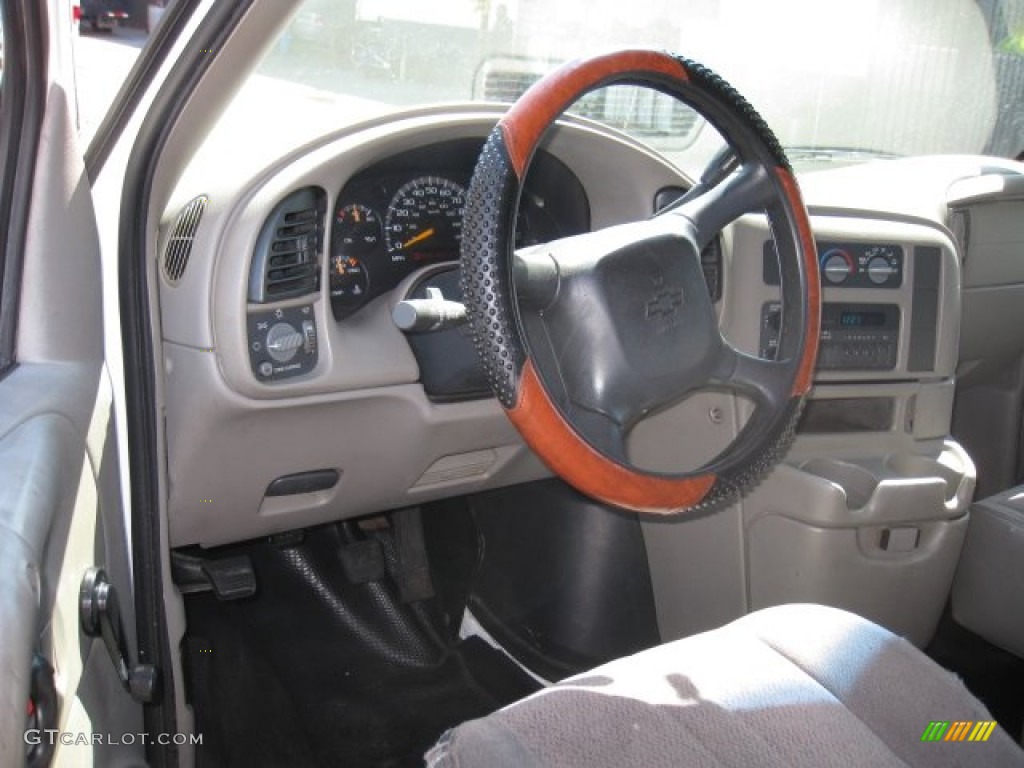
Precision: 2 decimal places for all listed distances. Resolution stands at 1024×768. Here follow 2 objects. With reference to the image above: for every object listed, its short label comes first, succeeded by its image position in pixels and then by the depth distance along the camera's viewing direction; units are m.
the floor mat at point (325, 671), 2.14
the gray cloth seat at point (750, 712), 1.10
